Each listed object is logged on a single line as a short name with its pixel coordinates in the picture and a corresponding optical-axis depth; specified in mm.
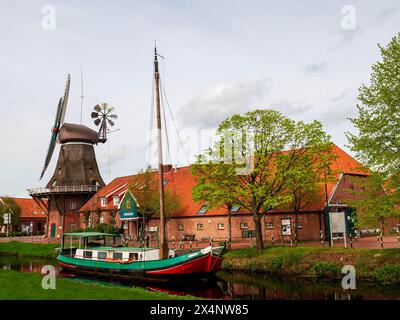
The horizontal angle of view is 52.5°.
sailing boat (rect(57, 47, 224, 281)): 25516
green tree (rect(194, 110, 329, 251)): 29656
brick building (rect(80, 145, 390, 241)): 36844
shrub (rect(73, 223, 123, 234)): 47216
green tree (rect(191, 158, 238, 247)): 30094
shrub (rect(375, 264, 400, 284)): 21672
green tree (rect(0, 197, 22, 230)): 70238
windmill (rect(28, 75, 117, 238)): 61625
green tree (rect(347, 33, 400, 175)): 20688
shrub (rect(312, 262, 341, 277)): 24547
